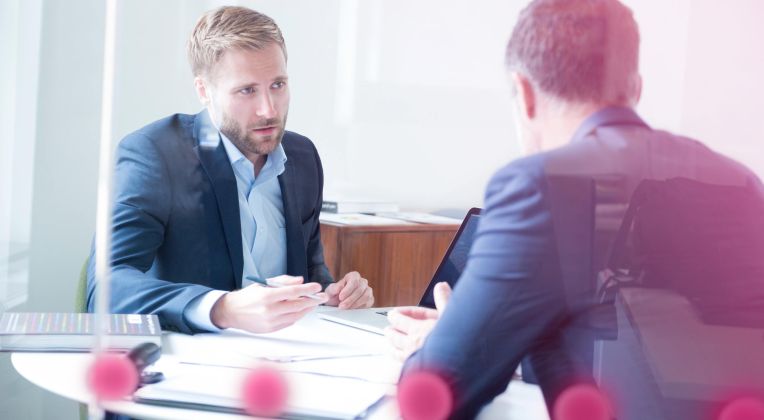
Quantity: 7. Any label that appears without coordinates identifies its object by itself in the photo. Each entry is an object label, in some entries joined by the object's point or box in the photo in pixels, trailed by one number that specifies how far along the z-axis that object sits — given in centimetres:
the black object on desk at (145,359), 138
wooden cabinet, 173
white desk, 132
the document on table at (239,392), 130
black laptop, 157
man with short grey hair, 119
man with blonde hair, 184
